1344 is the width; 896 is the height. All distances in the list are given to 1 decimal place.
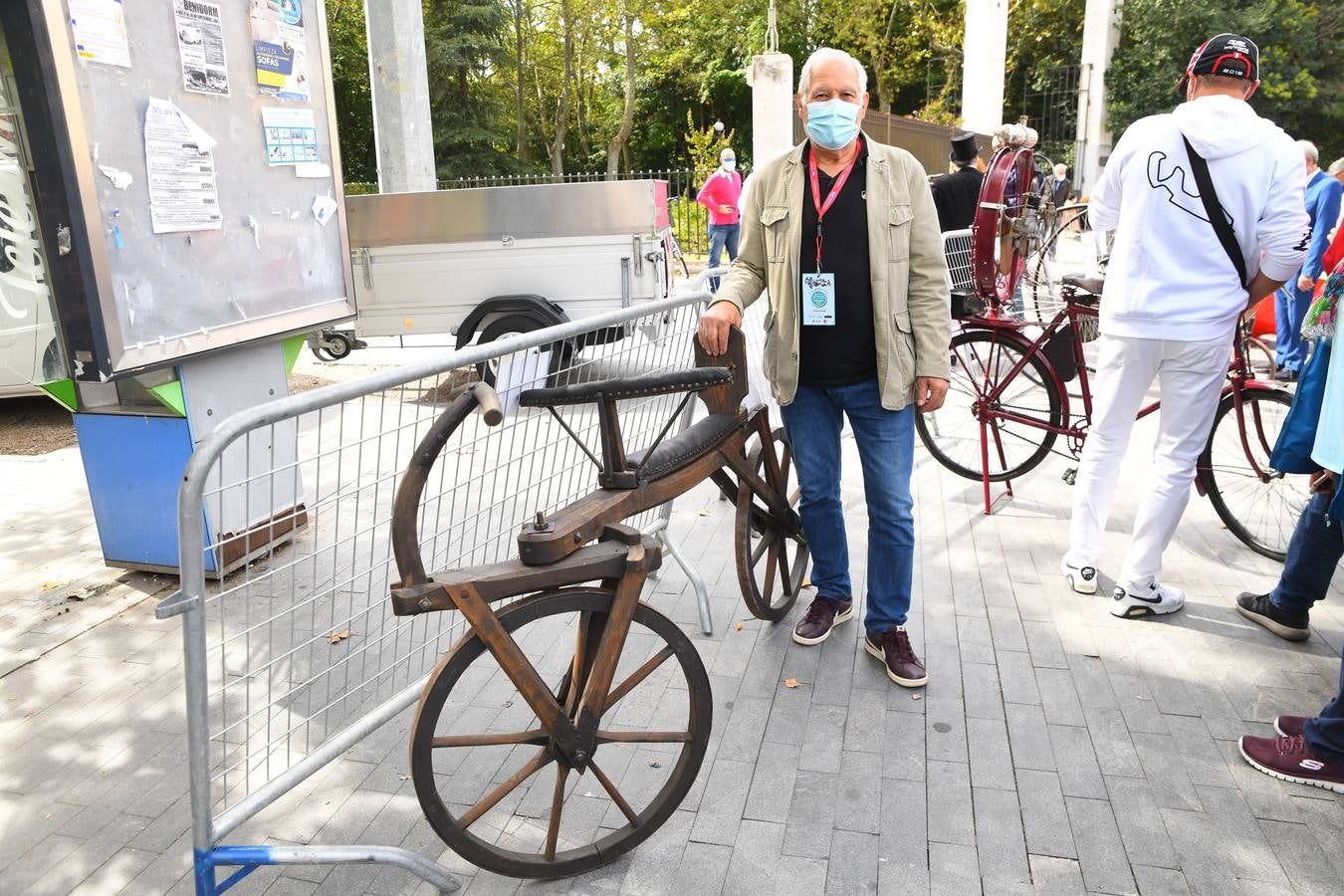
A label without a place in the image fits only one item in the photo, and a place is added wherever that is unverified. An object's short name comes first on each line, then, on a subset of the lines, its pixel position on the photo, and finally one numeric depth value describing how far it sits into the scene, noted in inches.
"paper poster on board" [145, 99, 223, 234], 152.6
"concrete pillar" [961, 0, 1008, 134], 785.6
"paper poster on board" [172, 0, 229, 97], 157.8
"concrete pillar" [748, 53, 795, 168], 635.5
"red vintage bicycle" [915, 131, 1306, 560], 173.2
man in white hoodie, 137.7
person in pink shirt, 578.6
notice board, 139.9
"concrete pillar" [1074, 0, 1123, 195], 1083.9
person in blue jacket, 285.0
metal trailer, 327.0
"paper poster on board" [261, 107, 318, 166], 177.9
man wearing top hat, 309.1
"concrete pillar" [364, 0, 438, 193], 362.3
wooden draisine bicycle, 91.6
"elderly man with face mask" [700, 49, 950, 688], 126.3
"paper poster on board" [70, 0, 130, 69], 138.6
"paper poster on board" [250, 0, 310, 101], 175.0
